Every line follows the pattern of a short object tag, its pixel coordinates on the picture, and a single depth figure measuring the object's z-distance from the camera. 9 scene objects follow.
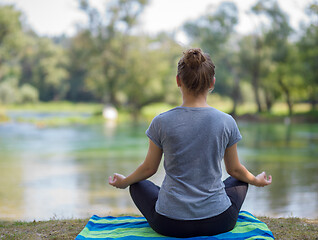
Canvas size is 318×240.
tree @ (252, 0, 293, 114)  24.14
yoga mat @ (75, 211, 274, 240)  2.07
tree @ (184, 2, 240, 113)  26.88
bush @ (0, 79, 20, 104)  28.36
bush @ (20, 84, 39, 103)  31.34
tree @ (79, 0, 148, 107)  26.12
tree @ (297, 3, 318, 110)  21.02
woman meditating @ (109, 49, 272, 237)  1.93
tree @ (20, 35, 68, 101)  32.59
